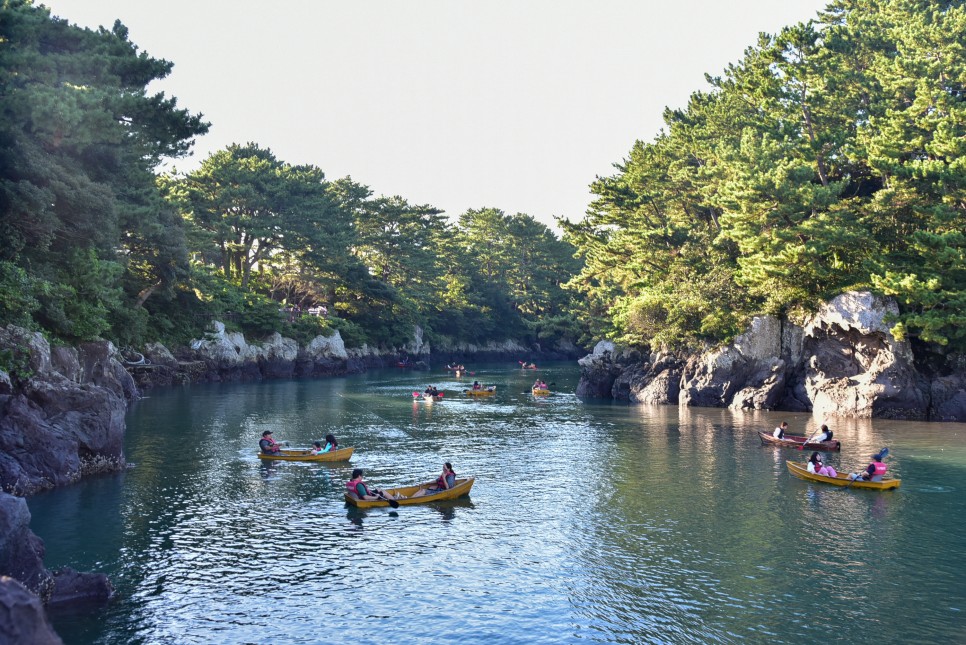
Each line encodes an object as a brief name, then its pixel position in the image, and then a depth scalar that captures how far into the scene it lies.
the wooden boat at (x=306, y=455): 34.84
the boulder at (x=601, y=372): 68.38
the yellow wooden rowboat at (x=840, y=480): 28.08
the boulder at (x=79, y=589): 16.86
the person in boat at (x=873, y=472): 28.27
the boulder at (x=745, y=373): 52.84
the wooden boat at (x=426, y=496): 26.36
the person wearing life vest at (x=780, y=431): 37.75
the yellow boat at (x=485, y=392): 68.19
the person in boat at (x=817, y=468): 29.20
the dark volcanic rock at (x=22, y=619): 8.21
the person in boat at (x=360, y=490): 26.12
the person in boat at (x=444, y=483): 27.16
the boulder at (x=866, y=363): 46.06
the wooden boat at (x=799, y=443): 35.53
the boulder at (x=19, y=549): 15.32
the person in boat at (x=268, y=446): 35.06
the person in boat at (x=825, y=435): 35.94
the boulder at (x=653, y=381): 60.41
